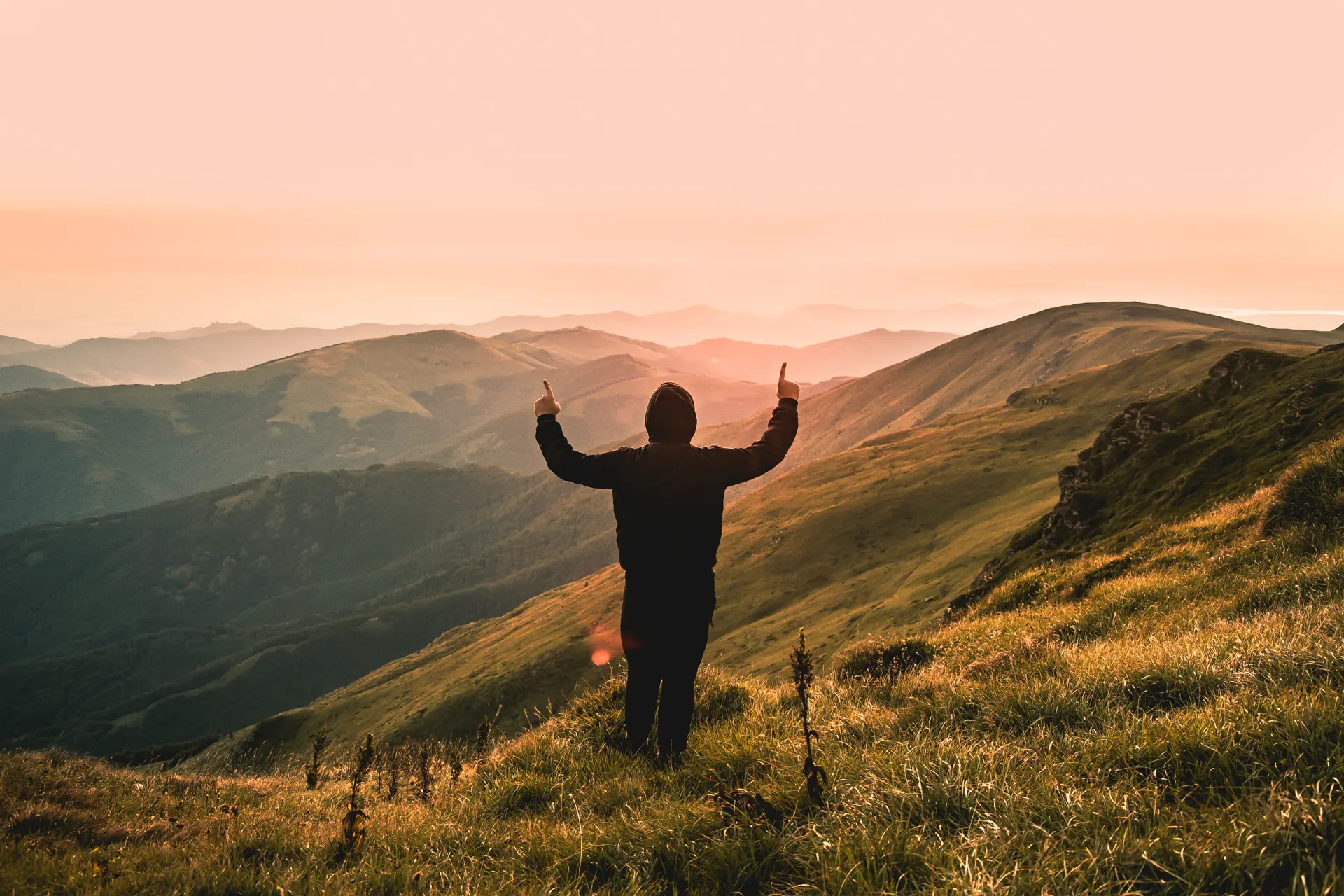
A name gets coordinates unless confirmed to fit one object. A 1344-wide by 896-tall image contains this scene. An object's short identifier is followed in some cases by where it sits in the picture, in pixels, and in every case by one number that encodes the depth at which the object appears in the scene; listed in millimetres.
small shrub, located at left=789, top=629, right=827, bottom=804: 4691
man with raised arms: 6754
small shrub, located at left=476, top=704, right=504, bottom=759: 8320
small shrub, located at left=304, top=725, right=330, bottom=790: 6992
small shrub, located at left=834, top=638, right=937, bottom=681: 9930
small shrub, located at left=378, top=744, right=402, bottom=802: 8811
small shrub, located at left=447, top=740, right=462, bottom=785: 7998
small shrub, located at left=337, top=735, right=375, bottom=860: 5266
